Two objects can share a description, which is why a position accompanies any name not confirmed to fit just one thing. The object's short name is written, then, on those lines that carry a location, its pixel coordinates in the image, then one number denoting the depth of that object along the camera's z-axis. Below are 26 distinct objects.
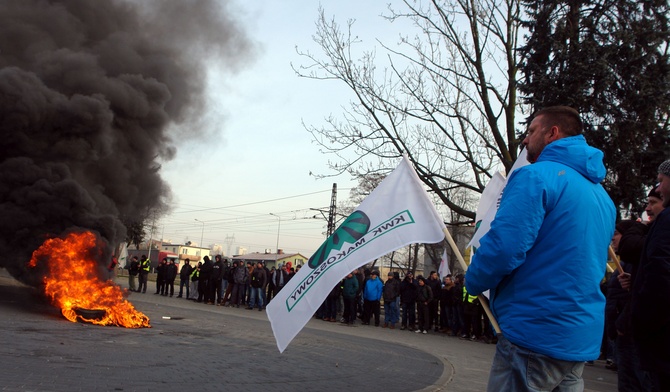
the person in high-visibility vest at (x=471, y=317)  15.73
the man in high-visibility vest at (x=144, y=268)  23.97
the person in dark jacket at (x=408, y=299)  17.38
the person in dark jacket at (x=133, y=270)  24.09
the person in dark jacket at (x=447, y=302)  16.83
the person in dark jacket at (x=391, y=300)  17.58
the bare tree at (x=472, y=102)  16.58
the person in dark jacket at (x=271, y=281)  20.69
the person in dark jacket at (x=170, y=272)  23.42
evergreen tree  14.80
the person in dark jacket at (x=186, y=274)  23.13
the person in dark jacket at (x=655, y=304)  2.95
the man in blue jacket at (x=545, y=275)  2.36
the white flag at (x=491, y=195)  5.77
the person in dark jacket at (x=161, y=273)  23.80
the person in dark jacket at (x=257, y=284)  20.34
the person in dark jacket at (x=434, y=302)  17.38
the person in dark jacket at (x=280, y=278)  20.42
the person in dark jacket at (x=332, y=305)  18.52
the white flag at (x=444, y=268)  18.70
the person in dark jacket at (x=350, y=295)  17.78
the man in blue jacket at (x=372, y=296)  17.81
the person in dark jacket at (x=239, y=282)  20.94
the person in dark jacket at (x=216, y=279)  21.62
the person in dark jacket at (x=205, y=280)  21.84
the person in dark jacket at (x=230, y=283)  21.25
